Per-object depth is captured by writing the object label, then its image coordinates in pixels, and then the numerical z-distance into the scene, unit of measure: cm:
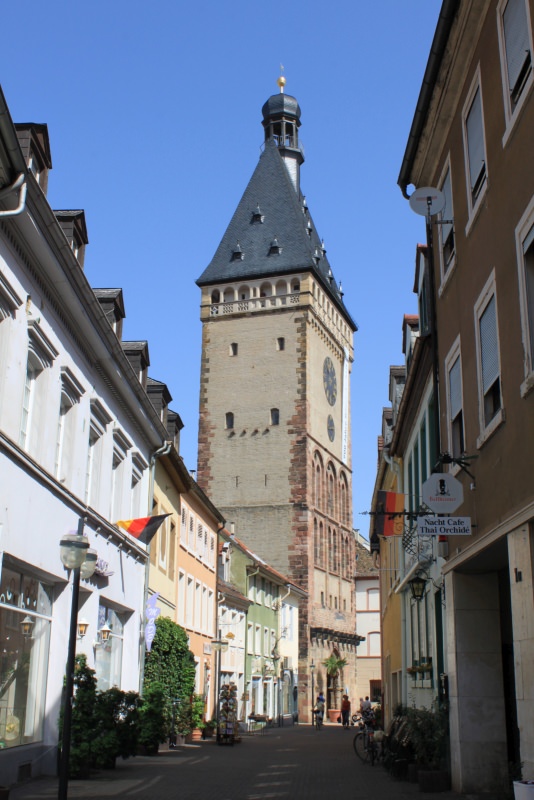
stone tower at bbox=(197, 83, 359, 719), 6412
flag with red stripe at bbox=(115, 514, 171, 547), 1997
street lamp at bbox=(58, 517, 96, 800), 1041
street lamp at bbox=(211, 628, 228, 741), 3300
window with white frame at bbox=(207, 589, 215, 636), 3578
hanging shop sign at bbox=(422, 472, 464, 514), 1141
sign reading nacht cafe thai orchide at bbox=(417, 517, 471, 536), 1129
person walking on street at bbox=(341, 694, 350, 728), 4966
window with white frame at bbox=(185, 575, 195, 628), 3127
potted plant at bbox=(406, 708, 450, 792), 1276
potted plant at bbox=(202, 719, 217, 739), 3160
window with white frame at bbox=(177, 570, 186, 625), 2986
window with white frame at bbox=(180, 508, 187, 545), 2993
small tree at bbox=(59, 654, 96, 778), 1475
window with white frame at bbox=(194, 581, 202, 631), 3309
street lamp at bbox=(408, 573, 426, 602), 1731
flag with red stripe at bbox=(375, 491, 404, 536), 1620
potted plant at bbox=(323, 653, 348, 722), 6394
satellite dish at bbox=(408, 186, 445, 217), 1252
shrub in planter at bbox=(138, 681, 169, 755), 1909
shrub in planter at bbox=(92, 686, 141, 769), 1492
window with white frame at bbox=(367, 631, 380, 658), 8100
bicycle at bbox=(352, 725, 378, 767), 1945
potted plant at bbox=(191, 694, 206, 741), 2523
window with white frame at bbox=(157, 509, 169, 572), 2648
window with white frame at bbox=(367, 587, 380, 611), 8106
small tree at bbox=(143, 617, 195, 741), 2389
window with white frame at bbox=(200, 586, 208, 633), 3434
